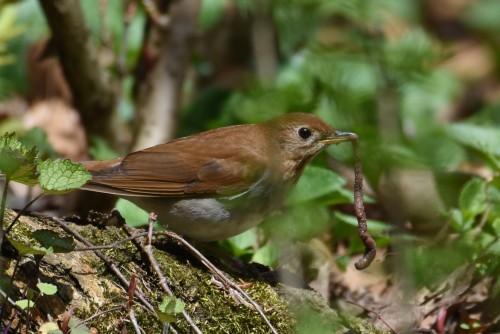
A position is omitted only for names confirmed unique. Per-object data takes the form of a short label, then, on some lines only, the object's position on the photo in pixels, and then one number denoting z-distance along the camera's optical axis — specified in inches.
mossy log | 245.8
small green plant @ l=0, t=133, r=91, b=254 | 224.4
